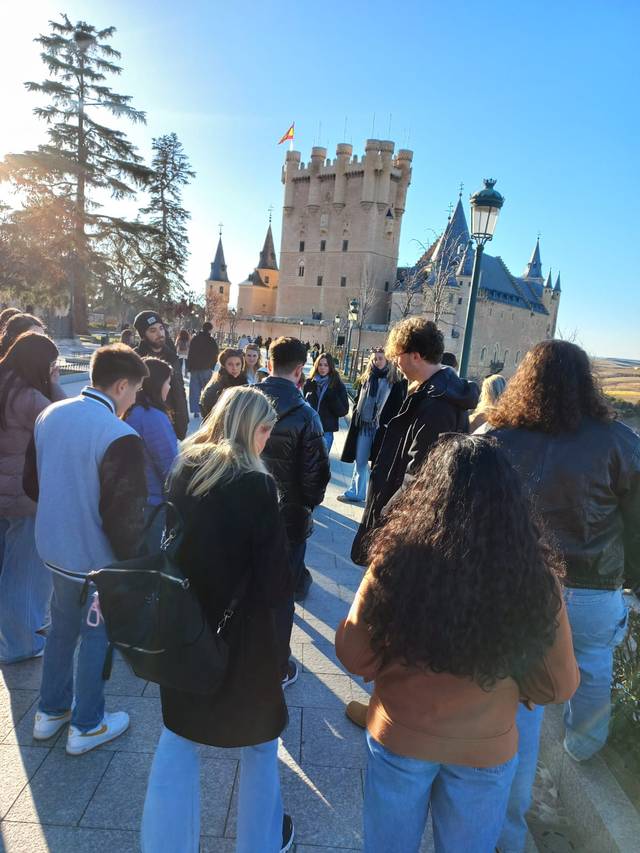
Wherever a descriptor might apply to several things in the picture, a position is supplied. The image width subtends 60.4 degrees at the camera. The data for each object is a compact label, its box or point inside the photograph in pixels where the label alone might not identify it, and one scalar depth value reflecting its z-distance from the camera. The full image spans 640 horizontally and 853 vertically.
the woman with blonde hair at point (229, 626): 1.88
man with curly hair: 3.27
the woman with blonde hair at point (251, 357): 7.18
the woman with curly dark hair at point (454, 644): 1.41
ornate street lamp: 7.11
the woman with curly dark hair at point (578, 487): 2.26
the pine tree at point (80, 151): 26.48
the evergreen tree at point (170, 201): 43.12
